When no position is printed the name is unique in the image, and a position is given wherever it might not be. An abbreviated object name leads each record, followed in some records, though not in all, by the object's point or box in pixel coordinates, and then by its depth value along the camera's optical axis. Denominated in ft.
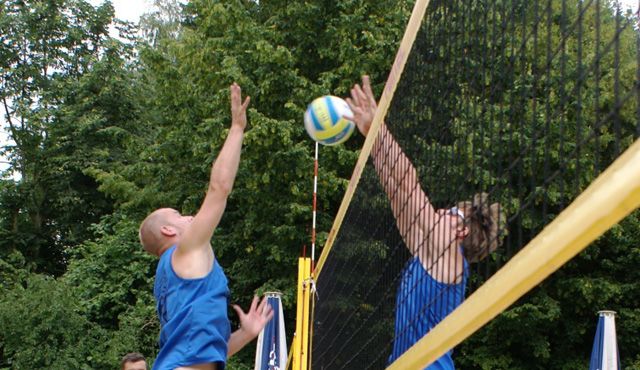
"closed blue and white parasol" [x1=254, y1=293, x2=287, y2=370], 31.14
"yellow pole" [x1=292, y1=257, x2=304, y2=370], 26.16
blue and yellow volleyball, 19.31
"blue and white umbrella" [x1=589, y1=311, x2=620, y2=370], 31.17
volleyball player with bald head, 11.65
